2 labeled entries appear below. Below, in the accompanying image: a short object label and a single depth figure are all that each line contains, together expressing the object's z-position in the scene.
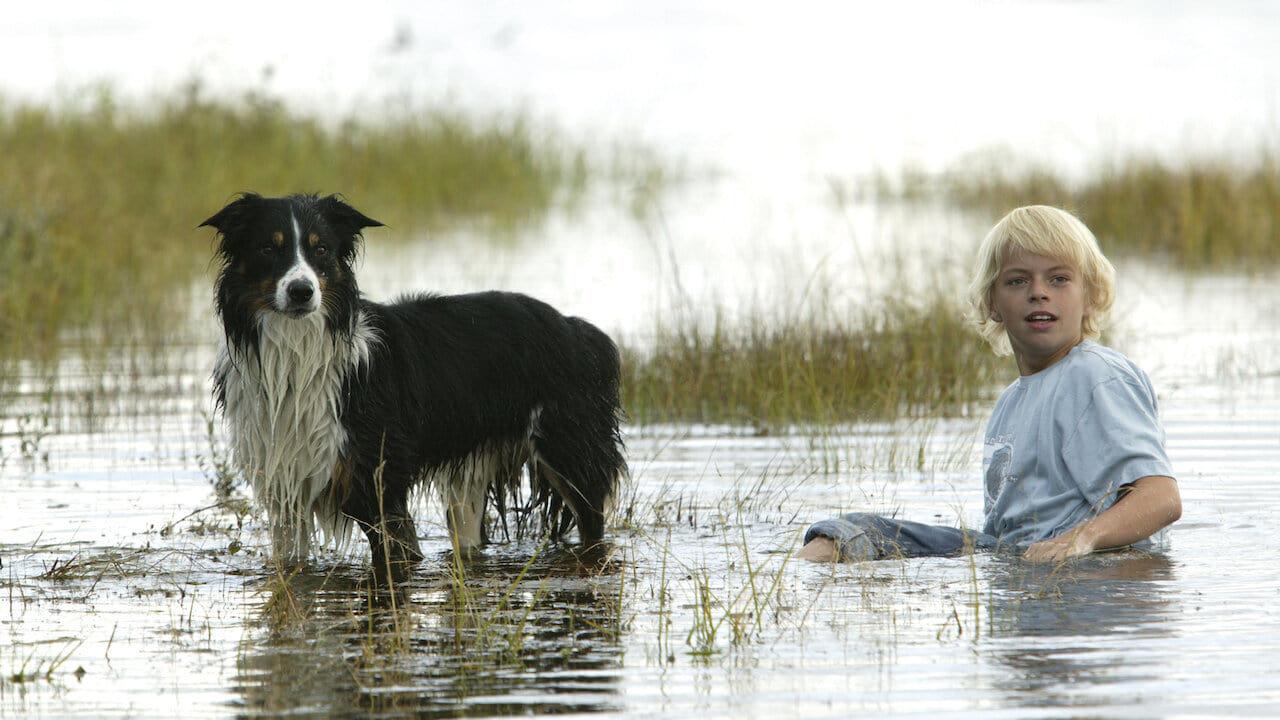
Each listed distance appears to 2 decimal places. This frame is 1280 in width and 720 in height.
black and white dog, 12.31
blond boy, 11.38
